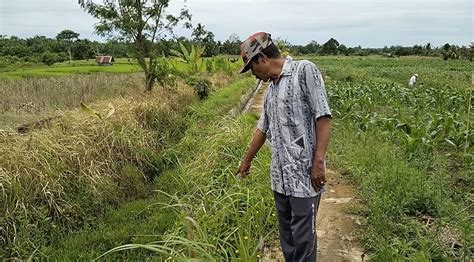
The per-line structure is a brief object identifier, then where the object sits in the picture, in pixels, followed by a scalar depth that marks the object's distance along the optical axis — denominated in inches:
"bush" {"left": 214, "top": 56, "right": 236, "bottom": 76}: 805.2
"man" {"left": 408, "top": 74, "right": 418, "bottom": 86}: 677.9
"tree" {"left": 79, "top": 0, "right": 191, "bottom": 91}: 380.8
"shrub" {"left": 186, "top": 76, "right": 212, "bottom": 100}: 495.8
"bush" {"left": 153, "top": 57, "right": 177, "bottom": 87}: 403.2
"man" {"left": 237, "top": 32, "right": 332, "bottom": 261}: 101.1
